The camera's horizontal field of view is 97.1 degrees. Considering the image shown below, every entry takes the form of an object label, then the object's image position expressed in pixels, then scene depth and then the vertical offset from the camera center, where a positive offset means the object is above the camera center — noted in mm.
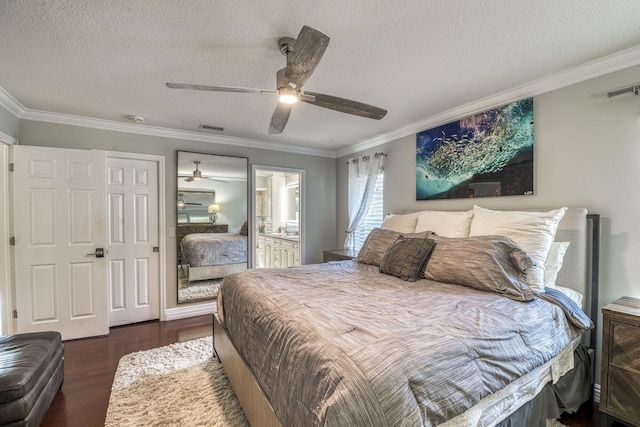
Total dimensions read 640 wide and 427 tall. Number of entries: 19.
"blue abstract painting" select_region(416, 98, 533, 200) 2523 +544
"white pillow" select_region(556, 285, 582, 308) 1989 -612
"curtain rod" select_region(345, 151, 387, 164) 3963 +777
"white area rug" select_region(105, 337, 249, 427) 1867 -1378
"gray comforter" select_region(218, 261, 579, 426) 987 -595
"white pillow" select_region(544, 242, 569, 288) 2055 -400
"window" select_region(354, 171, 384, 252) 4133 -98
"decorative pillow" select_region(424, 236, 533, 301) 1854 -400
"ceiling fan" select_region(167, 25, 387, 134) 1453 +796
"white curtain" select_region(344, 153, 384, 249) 4121 +347
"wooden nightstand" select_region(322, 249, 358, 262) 3787 -625
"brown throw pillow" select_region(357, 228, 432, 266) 2820 -366
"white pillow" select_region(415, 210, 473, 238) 2574 -133
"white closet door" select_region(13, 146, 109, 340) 2932 -320
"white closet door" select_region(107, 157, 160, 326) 3479 -374
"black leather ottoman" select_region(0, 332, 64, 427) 1565 -1011
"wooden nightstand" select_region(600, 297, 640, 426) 1624 -923
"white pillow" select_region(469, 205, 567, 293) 1920 -166
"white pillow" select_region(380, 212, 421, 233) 3096 -153
